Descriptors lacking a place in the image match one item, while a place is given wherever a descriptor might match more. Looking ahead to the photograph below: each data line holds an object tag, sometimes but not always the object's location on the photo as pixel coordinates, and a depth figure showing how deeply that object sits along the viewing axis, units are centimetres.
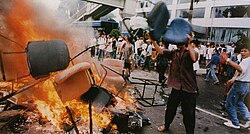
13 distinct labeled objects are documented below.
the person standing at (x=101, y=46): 1394
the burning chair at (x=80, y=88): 333
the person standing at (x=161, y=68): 845
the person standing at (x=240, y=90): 448
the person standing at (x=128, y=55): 902
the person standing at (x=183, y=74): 337
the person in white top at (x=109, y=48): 1330
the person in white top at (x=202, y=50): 1621
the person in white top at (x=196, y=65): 761
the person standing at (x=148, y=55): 1205
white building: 2352
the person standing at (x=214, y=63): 979
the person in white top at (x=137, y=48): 1273
